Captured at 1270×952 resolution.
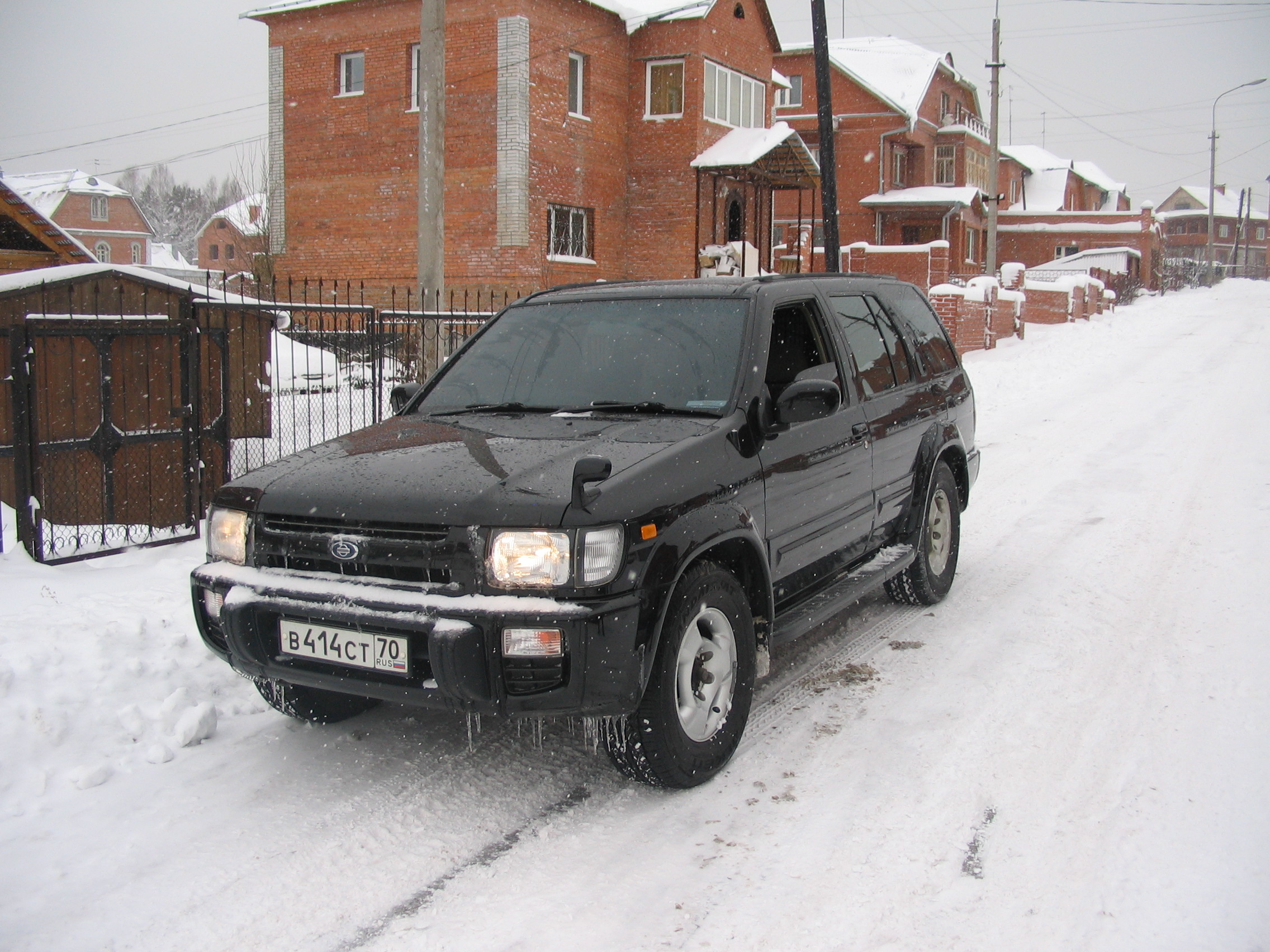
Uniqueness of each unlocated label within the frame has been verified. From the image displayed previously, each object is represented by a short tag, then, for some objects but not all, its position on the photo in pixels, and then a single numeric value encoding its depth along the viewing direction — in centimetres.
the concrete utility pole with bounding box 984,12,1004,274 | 3284
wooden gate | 628
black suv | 330
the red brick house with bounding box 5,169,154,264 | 7006
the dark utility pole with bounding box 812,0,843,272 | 1439
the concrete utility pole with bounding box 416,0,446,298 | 1150
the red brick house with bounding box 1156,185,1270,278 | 10706
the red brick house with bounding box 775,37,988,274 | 4381
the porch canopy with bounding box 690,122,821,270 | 2609
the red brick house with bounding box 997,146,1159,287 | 5509
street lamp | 5742
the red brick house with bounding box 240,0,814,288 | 2381
